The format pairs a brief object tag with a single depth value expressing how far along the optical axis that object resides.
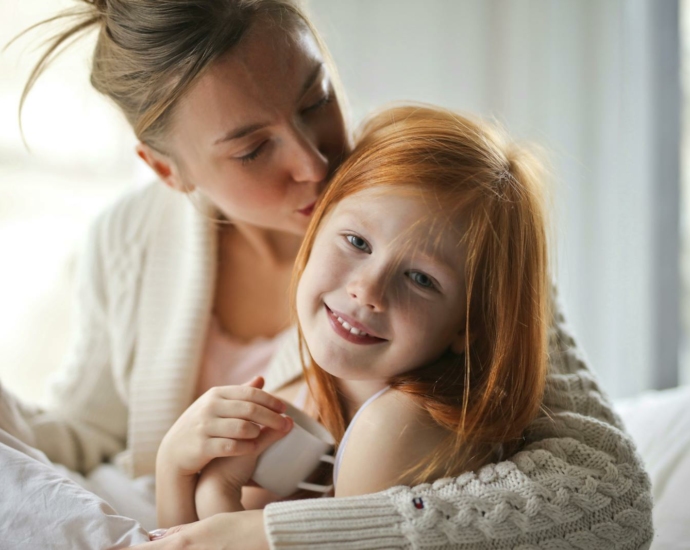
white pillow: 1.15
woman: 0.84
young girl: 0.91
